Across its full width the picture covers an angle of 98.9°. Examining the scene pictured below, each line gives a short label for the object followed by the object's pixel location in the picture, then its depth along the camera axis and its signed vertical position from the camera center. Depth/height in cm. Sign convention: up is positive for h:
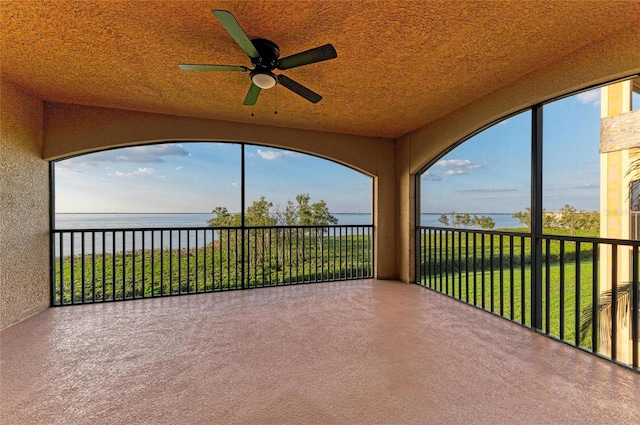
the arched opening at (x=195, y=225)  371 -19
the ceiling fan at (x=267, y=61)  179 +109
